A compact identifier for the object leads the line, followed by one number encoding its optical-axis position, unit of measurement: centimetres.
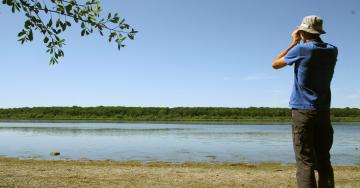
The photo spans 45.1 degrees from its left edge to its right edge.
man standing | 519
